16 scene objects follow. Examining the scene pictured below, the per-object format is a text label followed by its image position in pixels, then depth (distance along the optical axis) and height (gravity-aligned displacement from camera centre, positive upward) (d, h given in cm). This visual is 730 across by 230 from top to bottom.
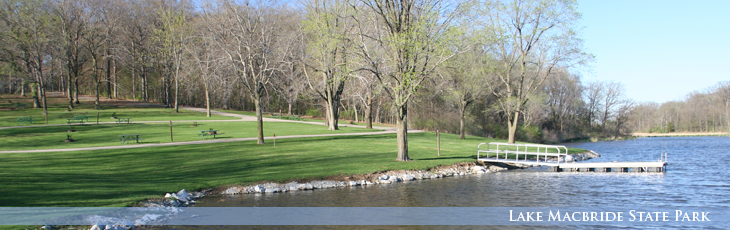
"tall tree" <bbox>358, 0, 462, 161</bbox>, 2131 +329
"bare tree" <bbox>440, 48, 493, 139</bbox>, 3984 +260
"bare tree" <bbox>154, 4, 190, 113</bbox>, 5025 +853
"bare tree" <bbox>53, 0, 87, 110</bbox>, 5247 +978
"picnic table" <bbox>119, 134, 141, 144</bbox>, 3035 -229
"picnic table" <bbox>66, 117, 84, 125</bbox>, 4083 -136
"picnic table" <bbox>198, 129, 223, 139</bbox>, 3309 -198
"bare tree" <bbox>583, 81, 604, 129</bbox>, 8412 +214
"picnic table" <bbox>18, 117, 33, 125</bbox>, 3991 -128
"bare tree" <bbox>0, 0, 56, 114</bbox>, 4672 +820
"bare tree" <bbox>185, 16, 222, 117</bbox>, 3304 +423
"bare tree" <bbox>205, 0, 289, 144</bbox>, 2712 +460
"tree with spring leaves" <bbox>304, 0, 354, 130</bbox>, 2322 +386
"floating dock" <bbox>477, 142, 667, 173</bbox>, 2491 -326
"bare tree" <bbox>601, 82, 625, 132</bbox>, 8425 +159
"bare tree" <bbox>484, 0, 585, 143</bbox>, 3269 +545
